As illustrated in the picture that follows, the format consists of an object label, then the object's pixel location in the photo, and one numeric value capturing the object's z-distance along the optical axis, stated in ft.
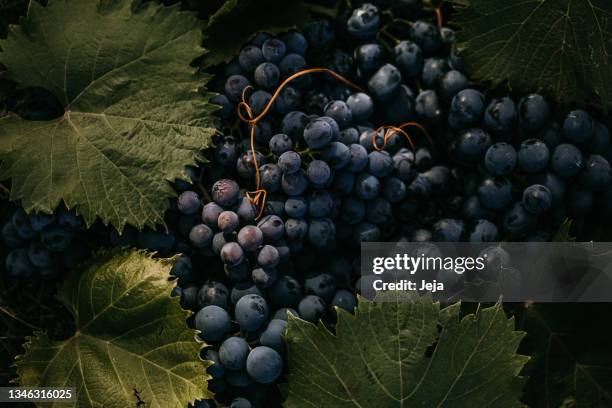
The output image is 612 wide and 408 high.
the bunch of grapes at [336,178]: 1.52
